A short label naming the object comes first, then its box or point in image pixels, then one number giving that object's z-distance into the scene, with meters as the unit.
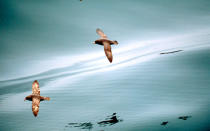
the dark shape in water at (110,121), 24.77
